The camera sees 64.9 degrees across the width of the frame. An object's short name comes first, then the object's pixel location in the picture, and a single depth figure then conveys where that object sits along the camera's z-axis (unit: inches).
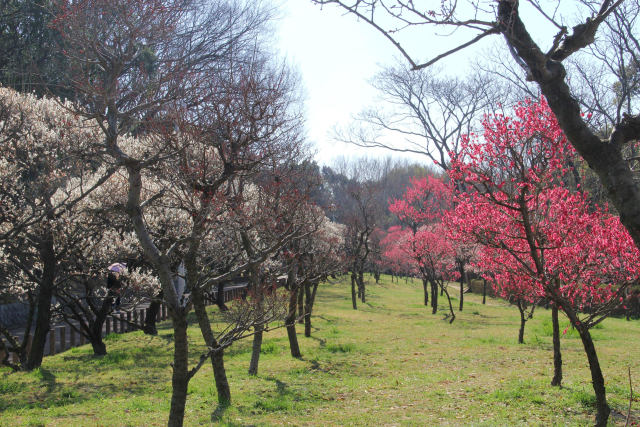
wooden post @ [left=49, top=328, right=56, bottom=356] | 531.6
